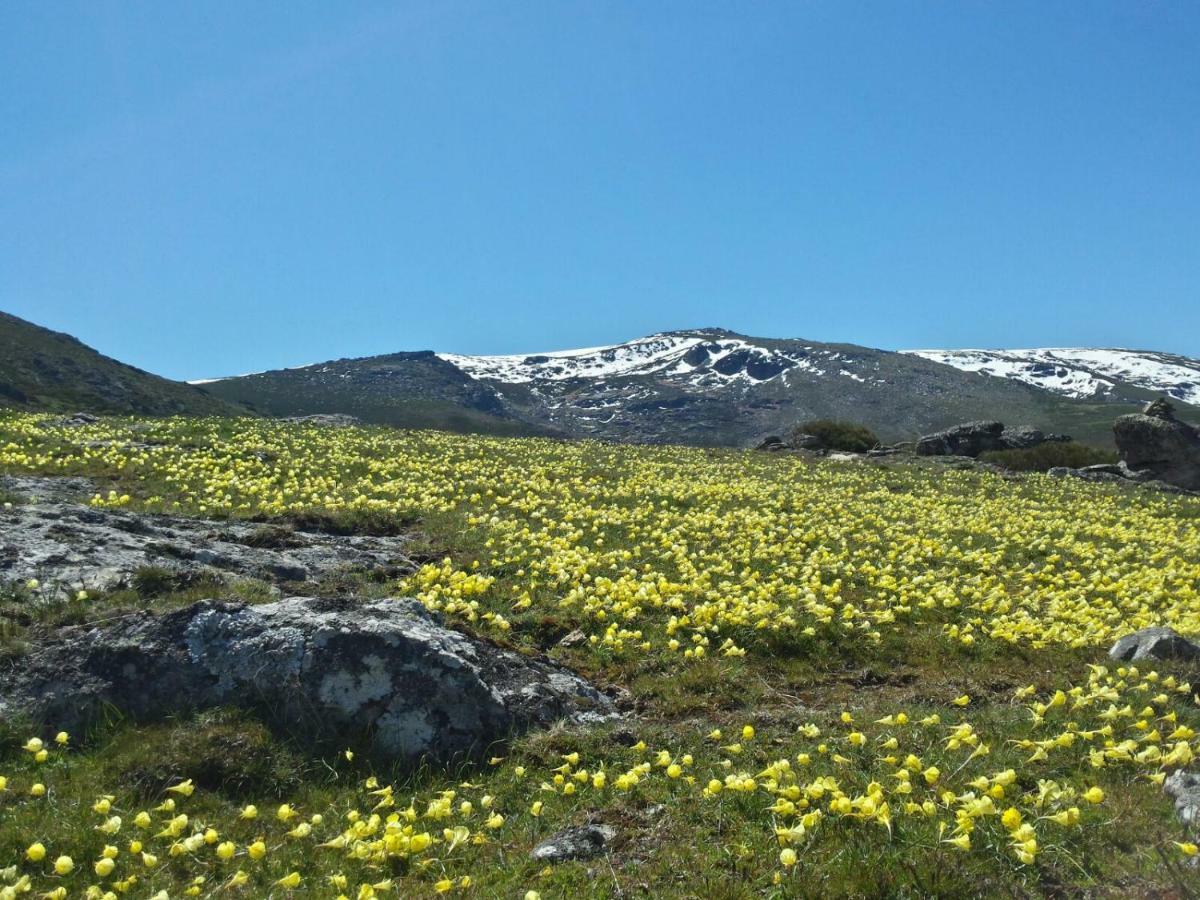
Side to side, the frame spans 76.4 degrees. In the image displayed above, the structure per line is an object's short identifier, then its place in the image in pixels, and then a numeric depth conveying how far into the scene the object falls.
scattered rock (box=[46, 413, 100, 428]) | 30.68
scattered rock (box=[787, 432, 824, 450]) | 54.38
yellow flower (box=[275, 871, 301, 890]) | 5.31
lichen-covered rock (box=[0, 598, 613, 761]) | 7.45
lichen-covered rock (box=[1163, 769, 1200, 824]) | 5.80
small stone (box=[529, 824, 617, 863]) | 5.88
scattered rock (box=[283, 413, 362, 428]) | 50.94
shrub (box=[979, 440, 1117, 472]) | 51.41
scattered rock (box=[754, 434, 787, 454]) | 52.69
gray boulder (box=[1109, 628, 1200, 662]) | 10.18
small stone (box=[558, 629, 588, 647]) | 11.02
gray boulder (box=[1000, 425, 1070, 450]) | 57.84
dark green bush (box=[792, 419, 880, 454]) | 58.44
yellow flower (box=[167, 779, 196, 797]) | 6.45
